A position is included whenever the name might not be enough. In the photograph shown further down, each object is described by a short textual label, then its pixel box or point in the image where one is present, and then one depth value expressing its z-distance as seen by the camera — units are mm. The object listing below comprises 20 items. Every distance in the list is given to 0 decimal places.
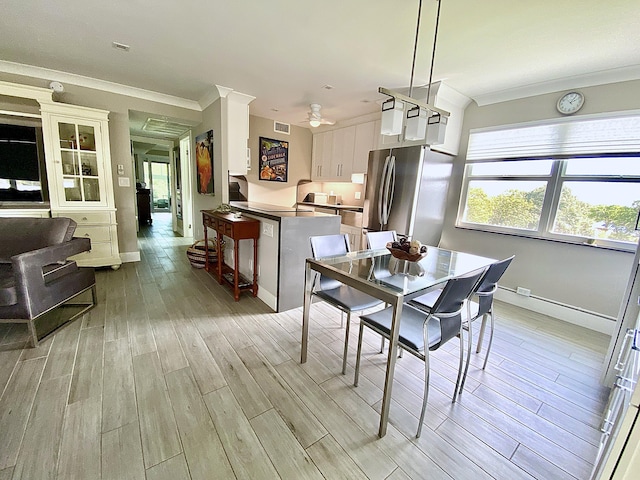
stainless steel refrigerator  3270
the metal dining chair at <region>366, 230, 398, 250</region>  2408
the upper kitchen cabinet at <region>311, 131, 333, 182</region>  5156
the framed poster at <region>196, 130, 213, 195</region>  4020
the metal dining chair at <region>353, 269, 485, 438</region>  1339
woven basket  3846
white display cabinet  3145
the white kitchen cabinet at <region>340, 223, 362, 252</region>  4207
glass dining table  1337
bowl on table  1839
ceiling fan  3799
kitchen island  2577
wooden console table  2732
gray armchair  1839
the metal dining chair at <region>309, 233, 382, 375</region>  1822
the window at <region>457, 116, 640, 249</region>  2529
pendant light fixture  1646
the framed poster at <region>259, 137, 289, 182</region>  4953
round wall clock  2658
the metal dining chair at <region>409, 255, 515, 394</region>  1674
